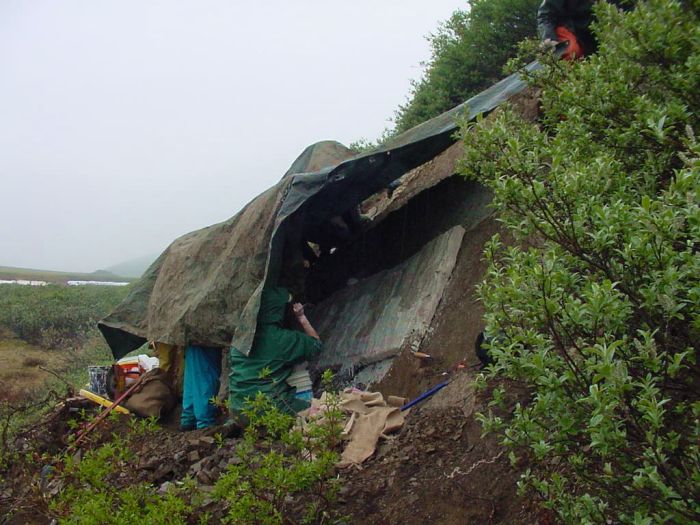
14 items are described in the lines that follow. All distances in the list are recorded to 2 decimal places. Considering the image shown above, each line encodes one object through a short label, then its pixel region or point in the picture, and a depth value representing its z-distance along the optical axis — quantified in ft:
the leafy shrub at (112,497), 9.12
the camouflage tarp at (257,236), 16.57
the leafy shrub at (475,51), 34.12
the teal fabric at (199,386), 18.95
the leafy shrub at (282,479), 8.98
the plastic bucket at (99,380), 22.02
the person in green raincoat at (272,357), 16.07
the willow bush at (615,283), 4.74
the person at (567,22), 19.76
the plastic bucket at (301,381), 16.61
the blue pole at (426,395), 14.49
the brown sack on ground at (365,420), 12.84
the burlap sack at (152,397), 20.29
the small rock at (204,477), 13.06
